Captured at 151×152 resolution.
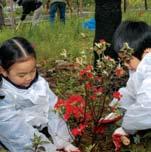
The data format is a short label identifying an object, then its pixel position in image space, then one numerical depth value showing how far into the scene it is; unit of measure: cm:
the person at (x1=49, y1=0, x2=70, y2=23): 995
